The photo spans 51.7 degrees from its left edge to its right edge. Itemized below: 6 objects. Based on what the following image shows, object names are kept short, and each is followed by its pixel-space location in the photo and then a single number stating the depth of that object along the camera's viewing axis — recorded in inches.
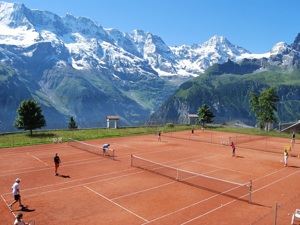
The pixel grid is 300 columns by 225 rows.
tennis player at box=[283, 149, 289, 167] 1384.8
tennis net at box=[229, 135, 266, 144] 2275.6
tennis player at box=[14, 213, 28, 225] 618.8
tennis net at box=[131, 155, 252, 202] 971.3
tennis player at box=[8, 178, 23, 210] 826.4
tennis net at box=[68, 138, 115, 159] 1661.8
